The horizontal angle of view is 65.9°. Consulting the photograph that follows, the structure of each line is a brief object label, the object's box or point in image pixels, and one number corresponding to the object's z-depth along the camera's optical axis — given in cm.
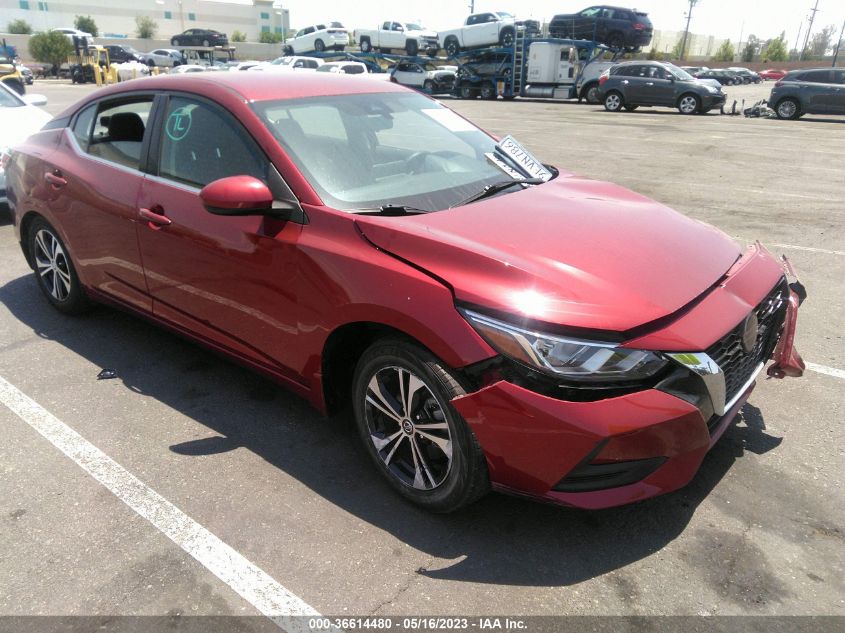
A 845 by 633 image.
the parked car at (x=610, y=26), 2705
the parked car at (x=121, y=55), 4959
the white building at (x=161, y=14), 8631
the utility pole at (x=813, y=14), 9675
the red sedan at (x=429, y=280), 224
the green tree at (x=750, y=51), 9411
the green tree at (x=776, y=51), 9569
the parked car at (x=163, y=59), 5034
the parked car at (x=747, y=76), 5843
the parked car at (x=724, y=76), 5368
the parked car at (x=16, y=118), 714
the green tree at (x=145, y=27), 8744
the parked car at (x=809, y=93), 1989
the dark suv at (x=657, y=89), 2212
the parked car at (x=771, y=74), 6676
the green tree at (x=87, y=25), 8231
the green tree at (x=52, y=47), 5491
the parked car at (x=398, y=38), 3428
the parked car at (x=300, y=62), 3229
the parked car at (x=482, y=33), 2930
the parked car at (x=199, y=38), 5231
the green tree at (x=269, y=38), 9550
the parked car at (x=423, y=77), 3266
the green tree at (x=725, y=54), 9306
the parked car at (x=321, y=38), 3856
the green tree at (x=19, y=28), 7625
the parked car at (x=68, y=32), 5647
